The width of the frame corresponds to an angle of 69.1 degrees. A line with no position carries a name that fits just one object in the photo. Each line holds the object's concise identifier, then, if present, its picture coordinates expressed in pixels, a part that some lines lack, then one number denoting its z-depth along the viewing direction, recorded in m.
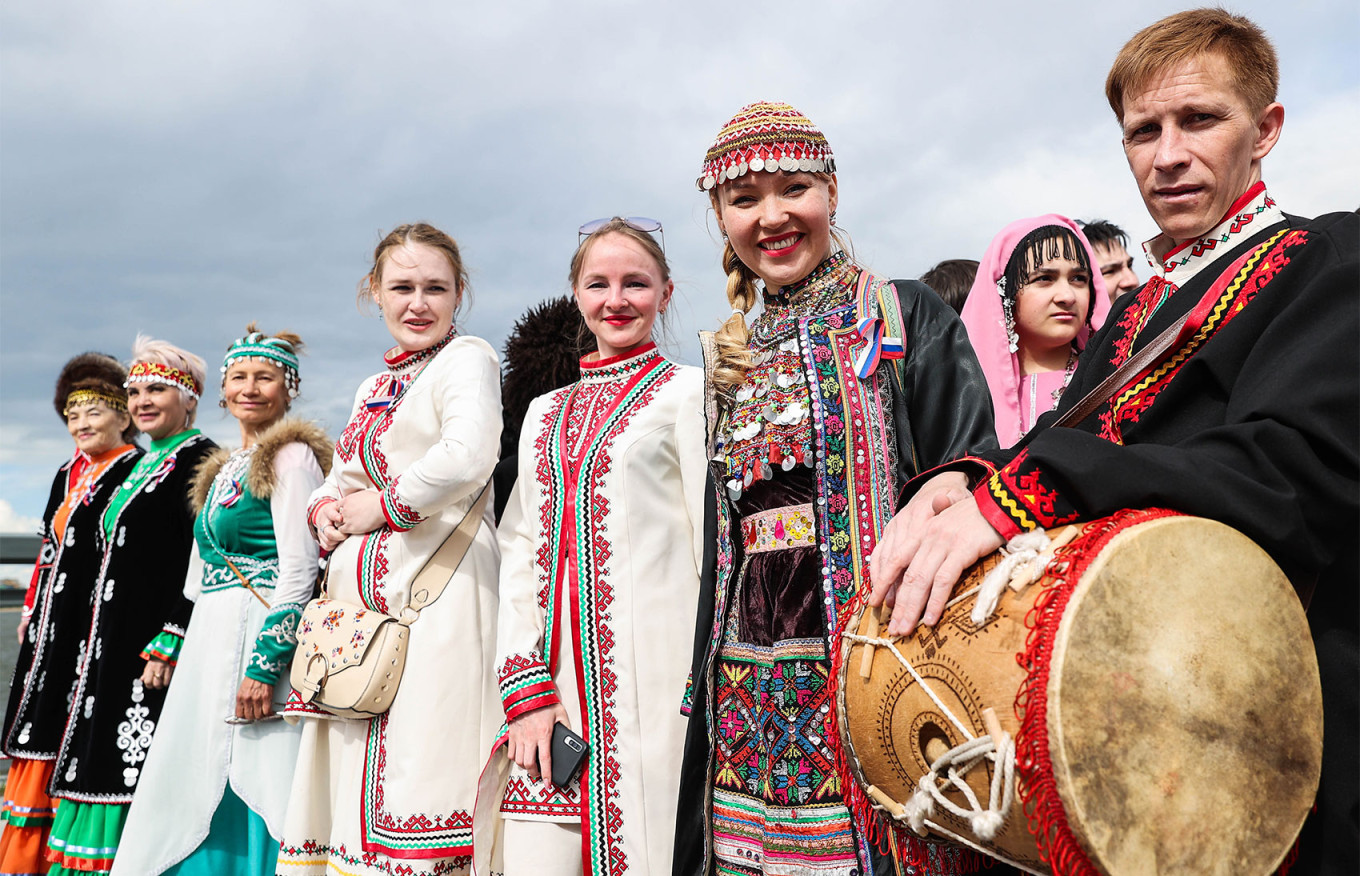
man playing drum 1.29
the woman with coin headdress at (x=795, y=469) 1.96
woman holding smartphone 2.42
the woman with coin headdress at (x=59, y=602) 4.75
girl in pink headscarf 3.10
